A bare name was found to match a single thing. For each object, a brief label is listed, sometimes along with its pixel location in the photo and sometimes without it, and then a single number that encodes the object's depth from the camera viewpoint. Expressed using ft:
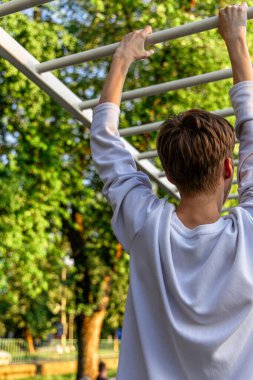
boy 4.73
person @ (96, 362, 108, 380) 45.31
